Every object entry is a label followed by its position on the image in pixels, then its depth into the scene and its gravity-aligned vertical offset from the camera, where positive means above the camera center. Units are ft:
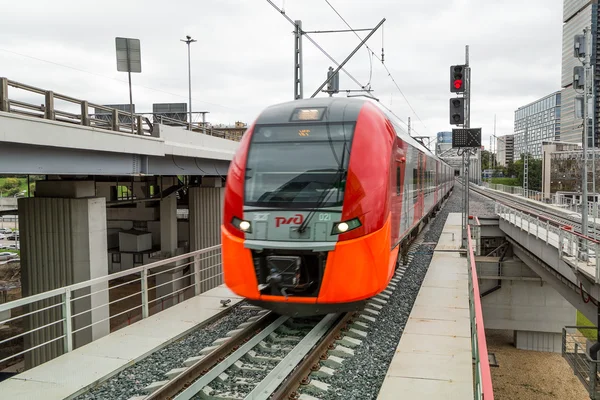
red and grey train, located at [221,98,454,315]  22.81 -1.48
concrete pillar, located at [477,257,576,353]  71.61 -18.07
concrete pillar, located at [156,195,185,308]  78.98 -7.71
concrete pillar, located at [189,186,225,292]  73.00 -5.46
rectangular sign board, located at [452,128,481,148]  47.96 +3.59
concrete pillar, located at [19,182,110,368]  40.45 -5.41
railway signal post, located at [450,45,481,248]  45.29 +5.38
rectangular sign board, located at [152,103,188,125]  117.50 +16.45
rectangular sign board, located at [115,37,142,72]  46.29 +11.11
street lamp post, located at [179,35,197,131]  106.42 +27.80
